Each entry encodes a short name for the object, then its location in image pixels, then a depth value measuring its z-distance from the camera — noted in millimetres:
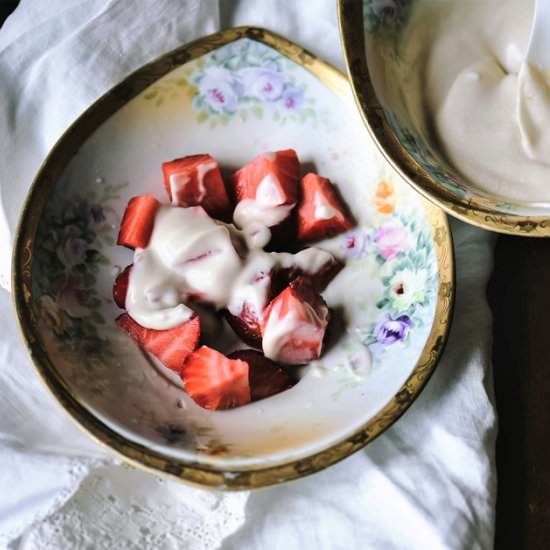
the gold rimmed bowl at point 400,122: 807
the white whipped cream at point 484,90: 858
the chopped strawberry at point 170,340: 919
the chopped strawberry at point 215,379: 886
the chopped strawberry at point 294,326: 900
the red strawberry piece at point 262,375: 902
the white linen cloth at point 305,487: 878
